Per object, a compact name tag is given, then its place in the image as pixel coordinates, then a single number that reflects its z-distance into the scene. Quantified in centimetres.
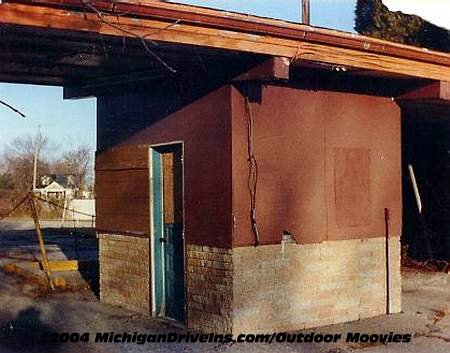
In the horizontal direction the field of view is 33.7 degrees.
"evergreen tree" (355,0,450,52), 1659
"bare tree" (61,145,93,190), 8225
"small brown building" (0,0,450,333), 824
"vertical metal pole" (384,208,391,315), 1018
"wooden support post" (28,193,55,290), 1313
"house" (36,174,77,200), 7169
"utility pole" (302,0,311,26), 862
